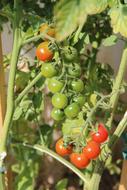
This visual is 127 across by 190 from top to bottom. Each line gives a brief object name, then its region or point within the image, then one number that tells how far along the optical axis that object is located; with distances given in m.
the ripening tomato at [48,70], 0.64
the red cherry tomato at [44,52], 0.64
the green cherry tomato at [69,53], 0.64
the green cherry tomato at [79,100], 0.68
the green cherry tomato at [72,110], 0.67
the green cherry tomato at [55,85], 0.65
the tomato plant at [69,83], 0.64
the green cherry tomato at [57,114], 0.70
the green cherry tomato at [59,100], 0.66
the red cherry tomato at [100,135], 0.66
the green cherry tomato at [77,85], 0.67
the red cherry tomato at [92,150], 0.66
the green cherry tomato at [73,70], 0.66
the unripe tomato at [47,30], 0.65
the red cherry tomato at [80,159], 0.68
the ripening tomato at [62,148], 0.70
